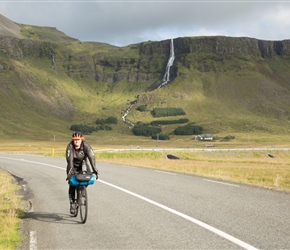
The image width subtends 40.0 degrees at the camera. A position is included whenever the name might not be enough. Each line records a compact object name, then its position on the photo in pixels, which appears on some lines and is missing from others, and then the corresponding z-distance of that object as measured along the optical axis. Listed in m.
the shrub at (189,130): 178.88
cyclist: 10.63
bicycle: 10.41
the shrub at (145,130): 185.00
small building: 155.12
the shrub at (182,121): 198.88
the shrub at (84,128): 190.76
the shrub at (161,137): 171.00
